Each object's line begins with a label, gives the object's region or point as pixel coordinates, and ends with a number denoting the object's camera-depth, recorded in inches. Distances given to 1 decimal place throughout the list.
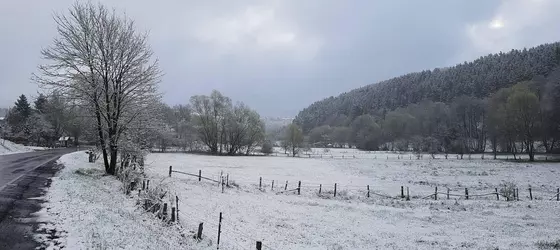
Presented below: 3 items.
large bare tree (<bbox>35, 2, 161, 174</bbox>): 981.8
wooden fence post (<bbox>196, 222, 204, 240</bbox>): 552.3
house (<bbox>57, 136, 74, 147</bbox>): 3476.9
